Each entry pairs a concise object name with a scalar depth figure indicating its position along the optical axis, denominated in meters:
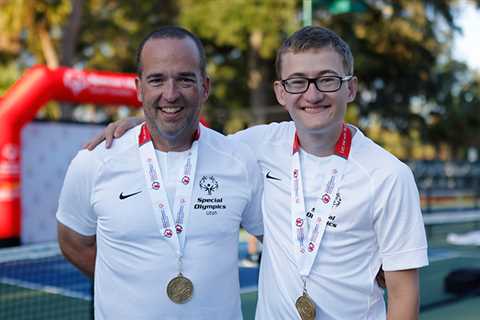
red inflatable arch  11.30
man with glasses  2.50
